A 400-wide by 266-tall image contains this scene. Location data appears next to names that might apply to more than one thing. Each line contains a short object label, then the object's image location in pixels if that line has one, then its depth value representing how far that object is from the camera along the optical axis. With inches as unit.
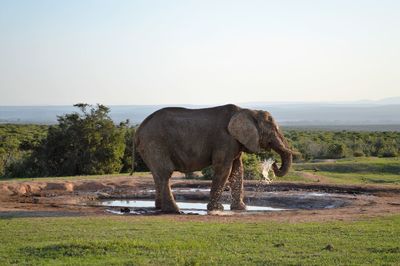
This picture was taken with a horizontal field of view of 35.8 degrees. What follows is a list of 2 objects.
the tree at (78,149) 1455.5
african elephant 796.6
